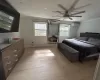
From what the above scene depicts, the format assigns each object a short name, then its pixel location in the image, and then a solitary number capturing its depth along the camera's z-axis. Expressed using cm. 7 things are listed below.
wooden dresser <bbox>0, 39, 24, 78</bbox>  188
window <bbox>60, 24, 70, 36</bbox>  633
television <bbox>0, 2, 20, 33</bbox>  210
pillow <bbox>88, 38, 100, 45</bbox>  354
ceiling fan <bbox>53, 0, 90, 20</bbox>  276
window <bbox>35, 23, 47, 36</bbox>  585
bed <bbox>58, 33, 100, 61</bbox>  302
